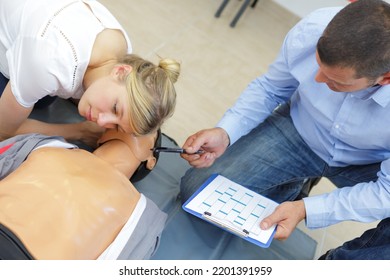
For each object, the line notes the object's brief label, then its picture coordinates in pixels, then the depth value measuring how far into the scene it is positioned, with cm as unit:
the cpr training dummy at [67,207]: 101
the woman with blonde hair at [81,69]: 127
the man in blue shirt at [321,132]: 113
